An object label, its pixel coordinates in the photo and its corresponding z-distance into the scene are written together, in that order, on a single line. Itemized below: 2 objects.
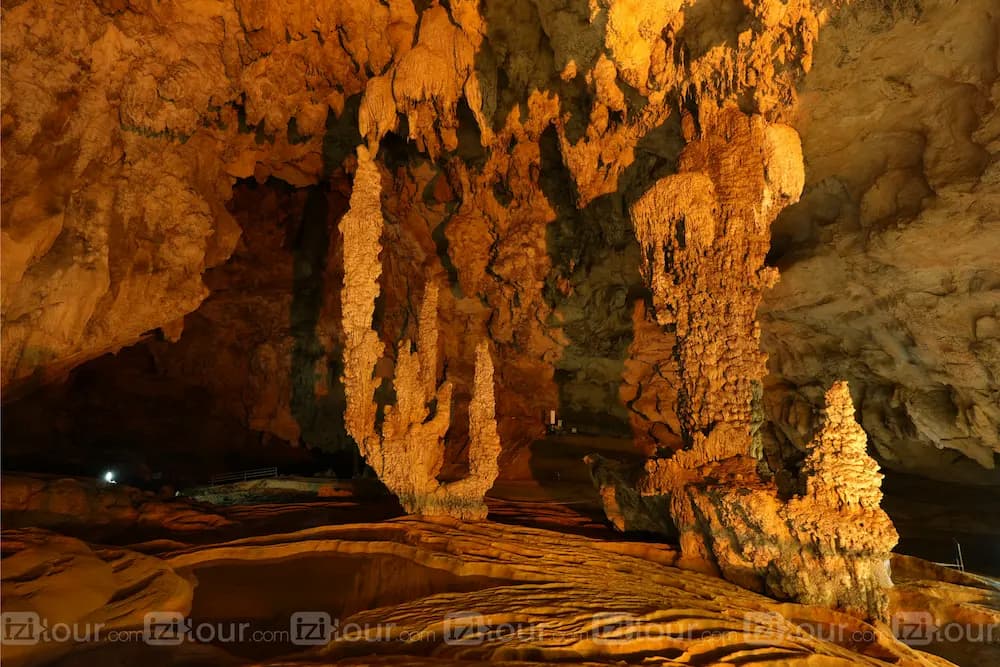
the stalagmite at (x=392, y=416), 9.32
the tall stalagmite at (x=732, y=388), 6.63
